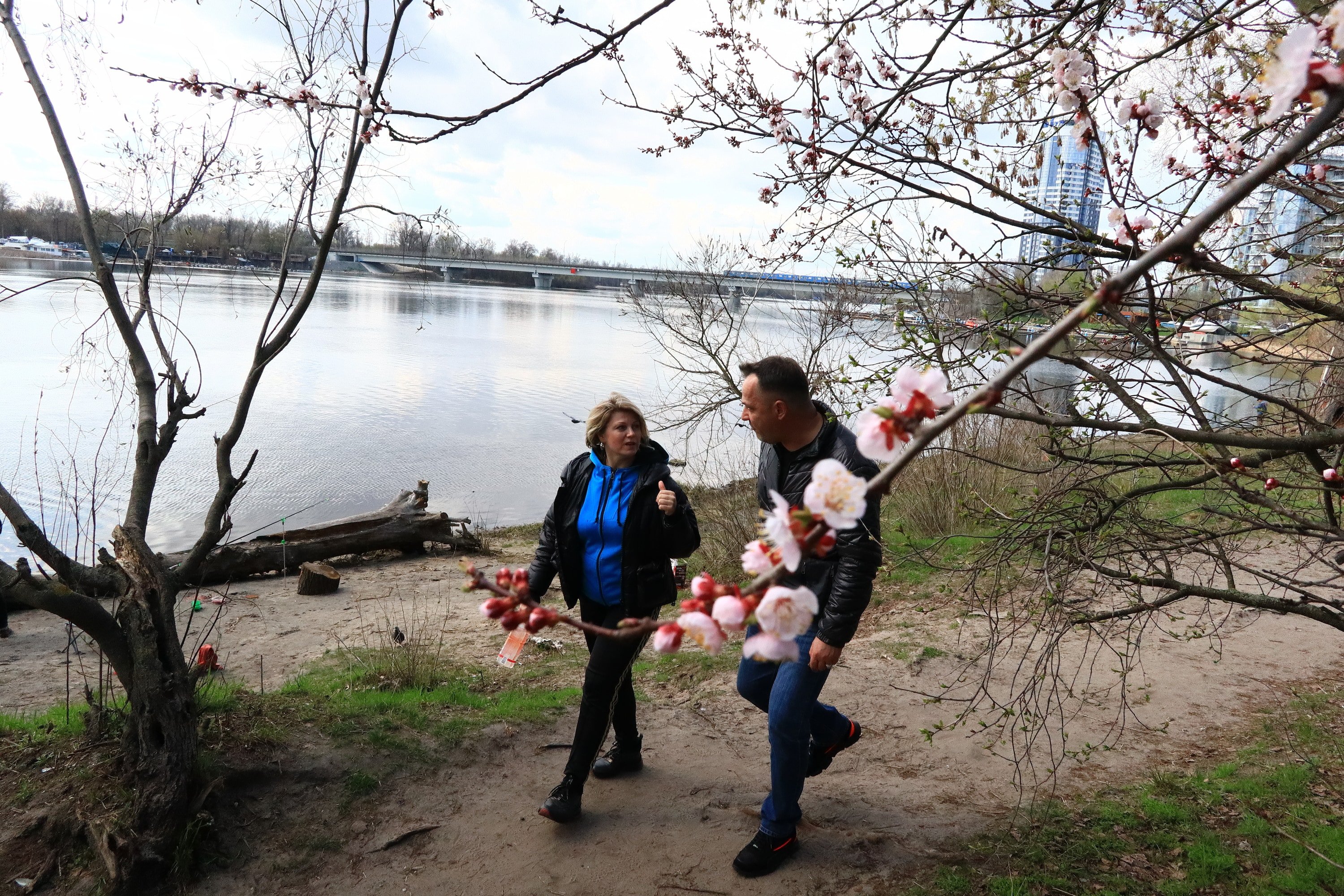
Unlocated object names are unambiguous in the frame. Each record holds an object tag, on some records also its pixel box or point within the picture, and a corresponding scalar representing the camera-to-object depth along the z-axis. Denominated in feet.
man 9.73
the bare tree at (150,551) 10.24
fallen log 29.09
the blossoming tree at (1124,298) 8.55
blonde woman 11.67
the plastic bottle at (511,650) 10.33
